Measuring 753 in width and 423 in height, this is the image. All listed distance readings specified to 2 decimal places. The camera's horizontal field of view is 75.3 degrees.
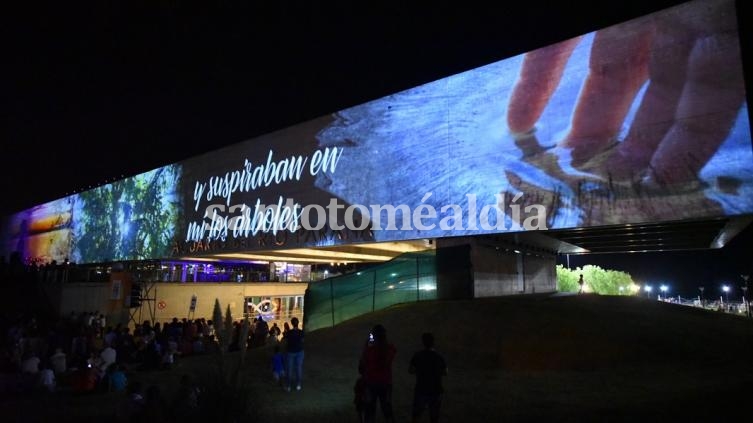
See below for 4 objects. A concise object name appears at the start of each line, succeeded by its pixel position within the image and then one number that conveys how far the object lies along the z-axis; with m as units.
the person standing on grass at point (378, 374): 6.38
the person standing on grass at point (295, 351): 9.87
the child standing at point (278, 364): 10.80
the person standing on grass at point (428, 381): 6.06
